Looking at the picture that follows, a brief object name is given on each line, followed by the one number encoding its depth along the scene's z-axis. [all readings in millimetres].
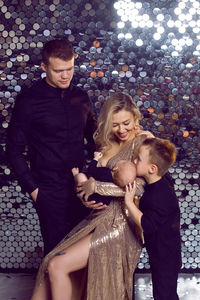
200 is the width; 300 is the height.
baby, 2205
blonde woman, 2182
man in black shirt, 2543
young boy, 2178
